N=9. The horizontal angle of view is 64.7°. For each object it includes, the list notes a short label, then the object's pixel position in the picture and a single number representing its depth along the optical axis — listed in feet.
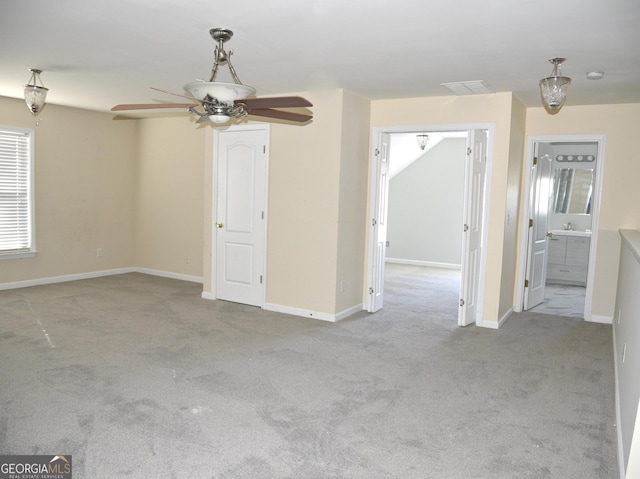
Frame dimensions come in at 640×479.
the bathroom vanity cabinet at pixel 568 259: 25.09
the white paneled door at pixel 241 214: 18.38
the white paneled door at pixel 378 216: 18.25
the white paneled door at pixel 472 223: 16.34
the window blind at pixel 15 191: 20.33
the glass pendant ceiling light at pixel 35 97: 13.46
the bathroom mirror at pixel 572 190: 26.45
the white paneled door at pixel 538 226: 19.29
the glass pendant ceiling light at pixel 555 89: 11.62
